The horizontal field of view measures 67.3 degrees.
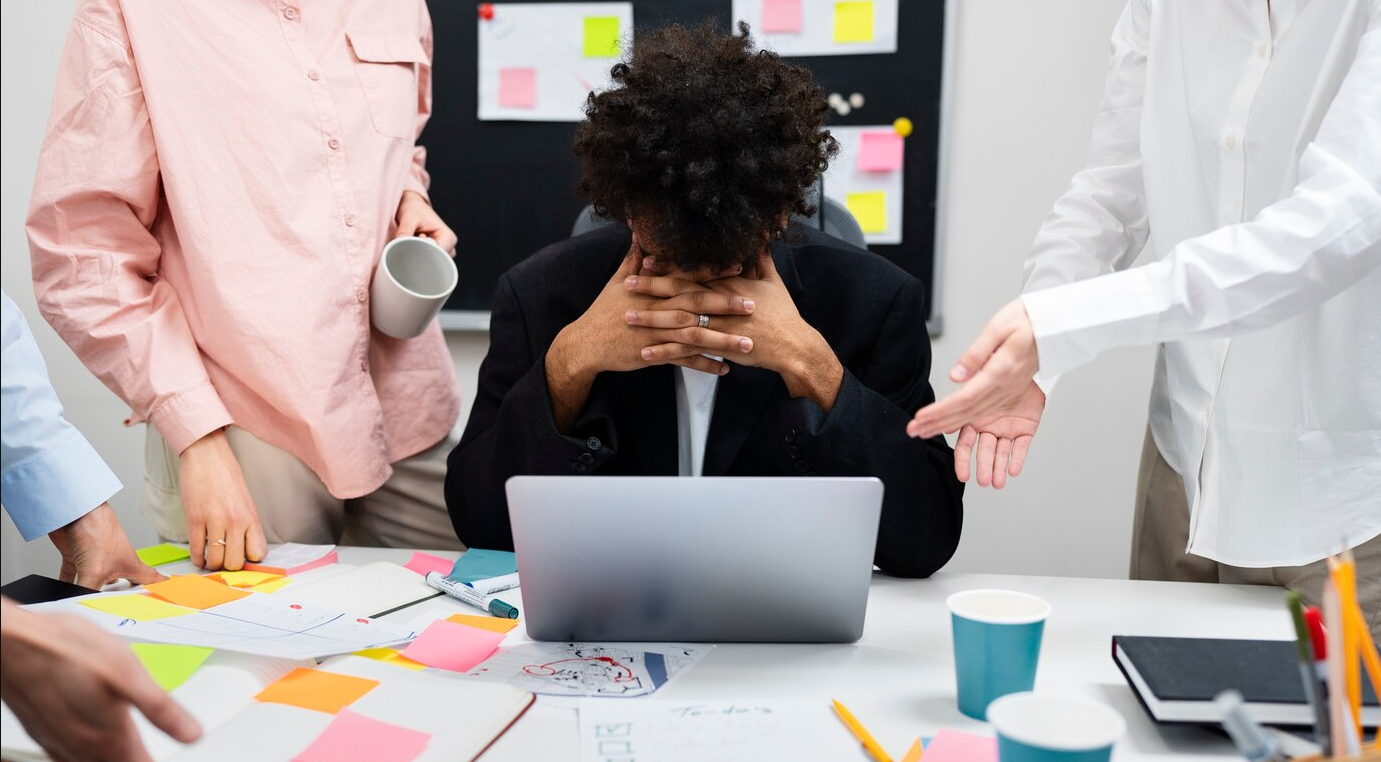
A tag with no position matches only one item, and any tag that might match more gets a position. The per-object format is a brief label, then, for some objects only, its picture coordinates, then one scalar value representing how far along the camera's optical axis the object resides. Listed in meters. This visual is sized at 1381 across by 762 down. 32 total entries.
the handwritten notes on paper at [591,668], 0.93
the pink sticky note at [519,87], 2.47
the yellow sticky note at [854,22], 2.36
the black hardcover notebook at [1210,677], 0.77
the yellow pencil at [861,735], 0.80
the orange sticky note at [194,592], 1.11
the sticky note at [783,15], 2.39
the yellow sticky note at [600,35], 2.45
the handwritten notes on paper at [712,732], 0.81
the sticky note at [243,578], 1.22
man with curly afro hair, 1.19
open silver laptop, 0.91
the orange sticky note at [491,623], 1.08
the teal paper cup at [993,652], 0.85
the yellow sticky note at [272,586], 1.20
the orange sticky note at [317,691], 0.90
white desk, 0.84
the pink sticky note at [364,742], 0.81
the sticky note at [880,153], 2.40
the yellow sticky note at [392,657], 0.99
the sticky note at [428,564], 1.28
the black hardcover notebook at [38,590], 1.09
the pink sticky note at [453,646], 1.00
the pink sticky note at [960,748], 0.79
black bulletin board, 2.39
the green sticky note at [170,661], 0.92
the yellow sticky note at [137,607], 1.05
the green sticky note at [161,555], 1.33
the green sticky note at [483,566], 1.24
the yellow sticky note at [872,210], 2.43
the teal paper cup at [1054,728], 0.63
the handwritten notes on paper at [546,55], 2.45
